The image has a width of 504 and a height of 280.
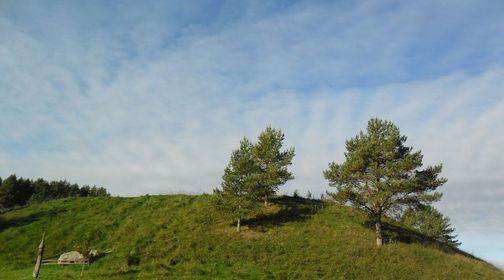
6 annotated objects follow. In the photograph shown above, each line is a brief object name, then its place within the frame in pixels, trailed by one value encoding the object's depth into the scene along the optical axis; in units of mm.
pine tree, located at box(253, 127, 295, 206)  49000
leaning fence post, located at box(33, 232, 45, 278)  34225
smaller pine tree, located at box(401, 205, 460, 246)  84750
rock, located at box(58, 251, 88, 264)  39156
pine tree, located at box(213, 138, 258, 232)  45781
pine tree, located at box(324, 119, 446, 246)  43531
